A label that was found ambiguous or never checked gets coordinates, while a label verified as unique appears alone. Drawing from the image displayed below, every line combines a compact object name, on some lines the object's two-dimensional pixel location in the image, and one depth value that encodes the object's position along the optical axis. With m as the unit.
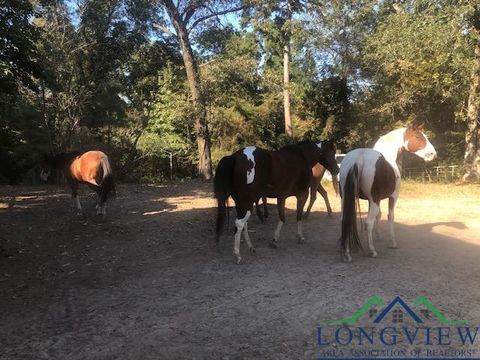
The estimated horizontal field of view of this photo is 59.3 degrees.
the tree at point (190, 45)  18.94
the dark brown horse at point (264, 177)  6.18
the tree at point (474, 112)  15.09
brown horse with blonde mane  9.21
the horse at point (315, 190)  8.87
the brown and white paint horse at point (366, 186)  5.95
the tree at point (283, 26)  20.31
